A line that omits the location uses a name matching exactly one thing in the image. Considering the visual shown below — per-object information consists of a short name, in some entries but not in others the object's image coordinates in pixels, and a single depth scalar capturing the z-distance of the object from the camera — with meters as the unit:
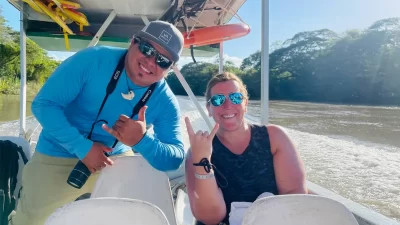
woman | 1.66
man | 1.64
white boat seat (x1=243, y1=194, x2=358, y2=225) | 1.04
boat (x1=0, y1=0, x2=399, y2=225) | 0.99
